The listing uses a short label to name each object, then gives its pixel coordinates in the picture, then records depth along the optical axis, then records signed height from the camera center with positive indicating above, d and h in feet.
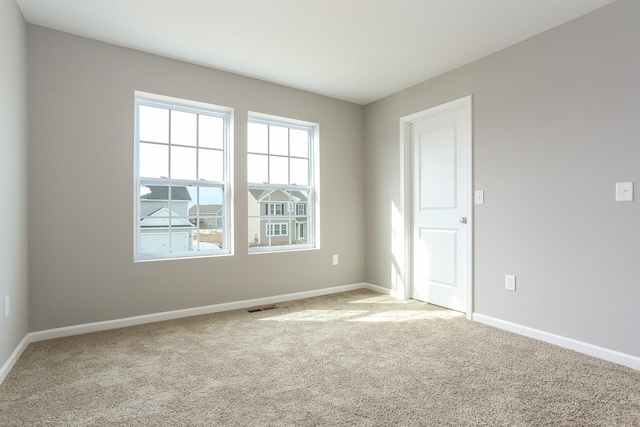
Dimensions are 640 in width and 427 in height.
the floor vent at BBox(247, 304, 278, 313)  11.74 -3.37
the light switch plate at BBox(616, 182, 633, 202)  7.48 +0.44
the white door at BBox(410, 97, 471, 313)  11.27 +0.23
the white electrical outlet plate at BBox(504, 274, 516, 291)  9.67 -2.03
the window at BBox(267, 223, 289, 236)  13.25 -0.66
